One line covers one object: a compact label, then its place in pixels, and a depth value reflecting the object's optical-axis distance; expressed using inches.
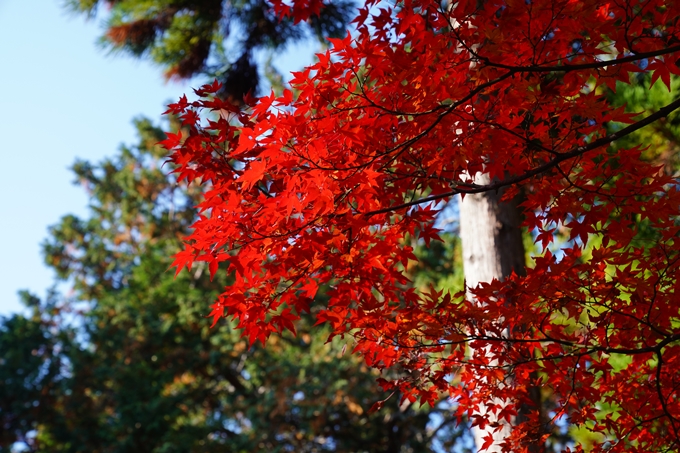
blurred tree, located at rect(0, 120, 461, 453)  359.9
